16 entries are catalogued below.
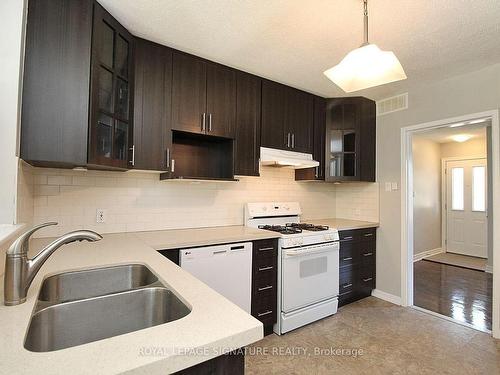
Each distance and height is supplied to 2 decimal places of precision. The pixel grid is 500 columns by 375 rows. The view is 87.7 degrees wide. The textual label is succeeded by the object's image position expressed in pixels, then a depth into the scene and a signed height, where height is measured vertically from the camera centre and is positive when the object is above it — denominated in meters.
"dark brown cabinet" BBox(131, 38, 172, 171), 2.05 +0.70
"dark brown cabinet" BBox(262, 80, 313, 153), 2.75 +0.86
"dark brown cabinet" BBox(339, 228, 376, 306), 2.95 -0.81
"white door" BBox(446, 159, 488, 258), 5.09 -0.19
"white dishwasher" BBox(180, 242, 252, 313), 1.98 -0.59
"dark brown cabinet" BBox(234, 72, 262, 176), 2.56 +0.70
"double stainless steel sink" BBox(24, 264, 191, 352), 0.86 -0.45
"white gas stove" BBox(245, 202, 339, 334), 2.38 -0.71
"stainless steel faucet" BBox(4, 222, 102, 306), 0.81 -0.25
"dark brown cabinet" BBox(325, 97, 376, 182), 3.23 +0.71
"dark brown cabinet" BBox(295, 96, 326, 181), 3.13 +0.65
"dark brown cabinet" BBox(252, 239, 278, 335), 2.28 -0.78
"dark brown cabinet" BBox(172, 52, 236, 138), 2.23 +0.87
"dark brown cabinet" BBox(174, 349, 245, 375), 0.66 -0.46
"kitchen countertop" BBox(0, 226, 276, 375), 0.54 -0.36
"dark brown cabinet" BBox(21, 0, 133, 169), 1.48 +0.64
